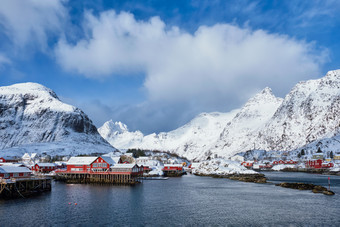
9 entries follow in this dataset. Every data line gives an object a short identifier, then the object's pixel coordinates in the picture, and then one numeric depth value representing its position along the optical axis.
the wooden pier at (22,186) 60.97
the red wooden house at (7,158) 156.00
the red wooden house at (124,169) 99.56
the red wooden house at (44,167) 130.25
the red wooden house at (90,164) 103.81
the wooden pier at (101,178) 98.07
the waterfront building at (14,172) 69.25
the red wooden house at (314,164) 184.21
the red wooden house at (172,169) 153.75
